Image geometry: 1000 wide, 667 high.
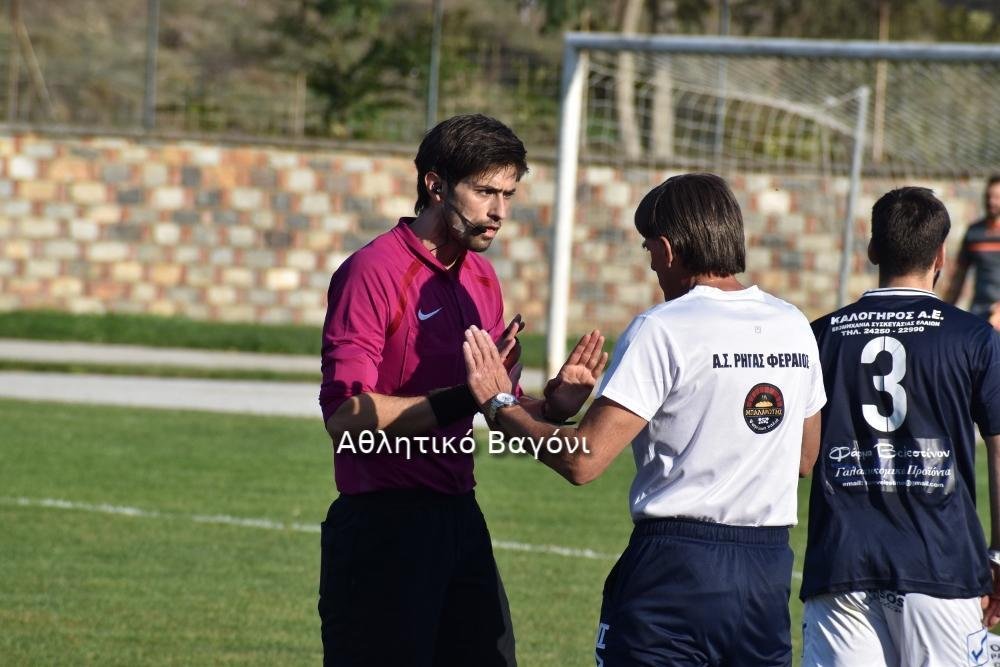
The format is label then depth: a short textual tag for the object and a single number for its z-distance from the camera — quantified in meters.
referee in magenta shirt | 8.36
